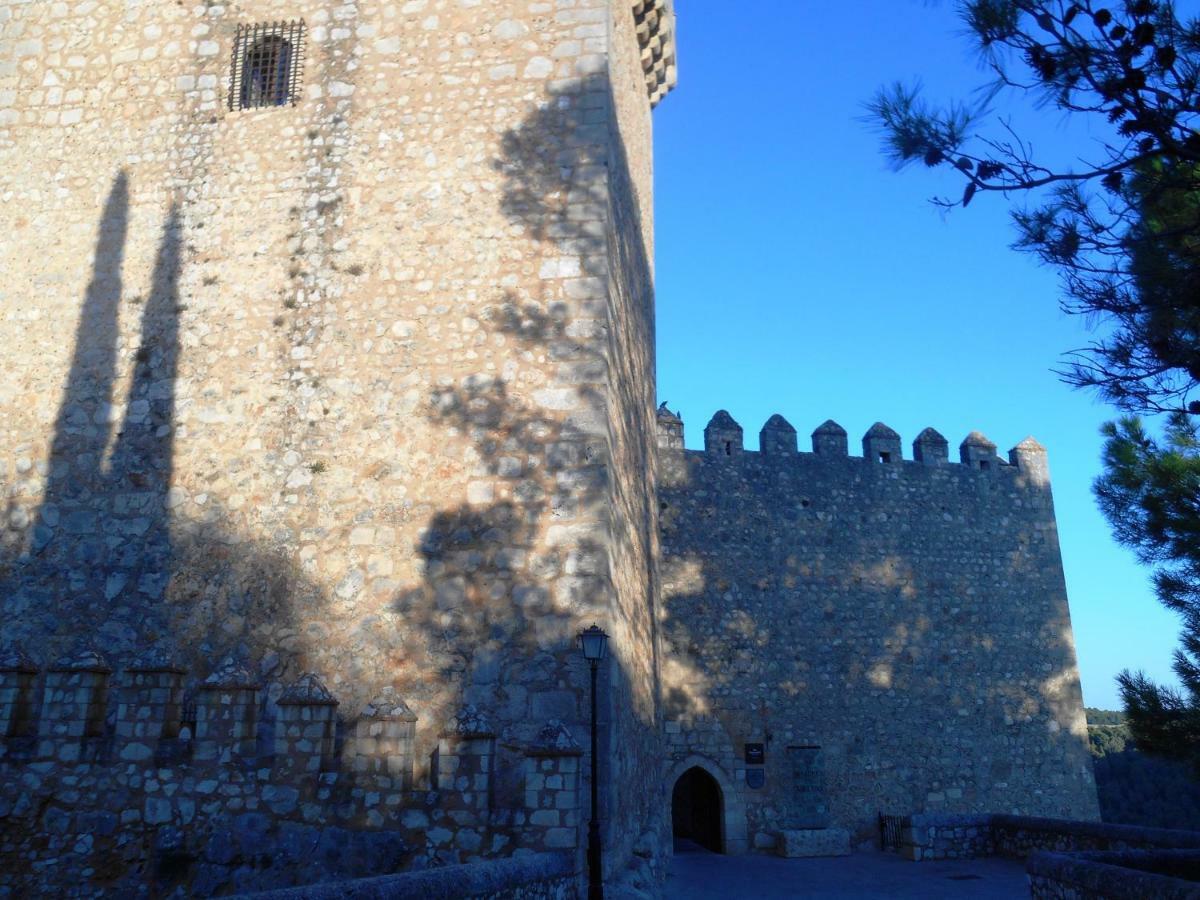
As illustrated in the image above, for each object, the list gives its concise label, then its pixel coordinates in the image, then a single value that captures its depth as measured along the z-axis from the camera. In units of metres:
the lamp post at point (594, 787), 5.72
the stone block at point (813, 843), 14.11
